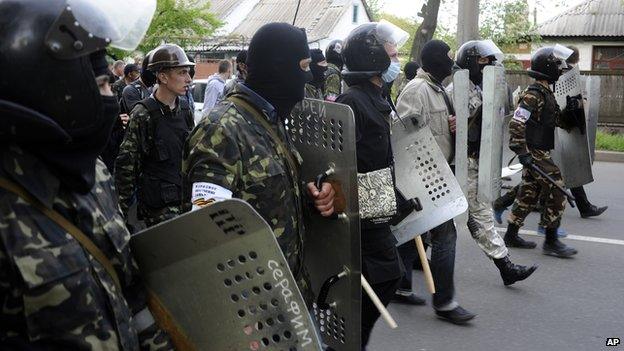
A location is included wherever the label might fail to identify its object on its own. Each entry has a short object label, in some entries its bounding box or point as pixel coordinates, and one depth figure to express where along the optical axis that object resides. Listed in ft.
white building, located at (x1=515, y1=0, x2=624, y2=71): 94.94
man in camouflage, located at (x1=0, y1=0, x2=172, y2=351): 5.07
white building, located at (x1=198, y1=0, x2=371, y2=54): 134.92
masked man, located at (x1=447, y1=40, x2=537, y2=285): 18.30
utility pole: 40.68
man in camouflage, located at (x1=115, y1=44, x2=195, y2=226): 15.29
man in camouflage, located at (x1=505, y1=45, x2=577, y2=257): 21.56
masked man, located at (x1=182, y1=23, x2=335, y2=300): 8.34
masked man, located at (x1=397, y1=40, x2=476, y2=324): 16.25
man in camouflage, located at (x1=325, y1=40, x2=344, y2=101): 25.99
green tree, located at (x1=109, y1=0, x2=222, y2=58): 80.38
